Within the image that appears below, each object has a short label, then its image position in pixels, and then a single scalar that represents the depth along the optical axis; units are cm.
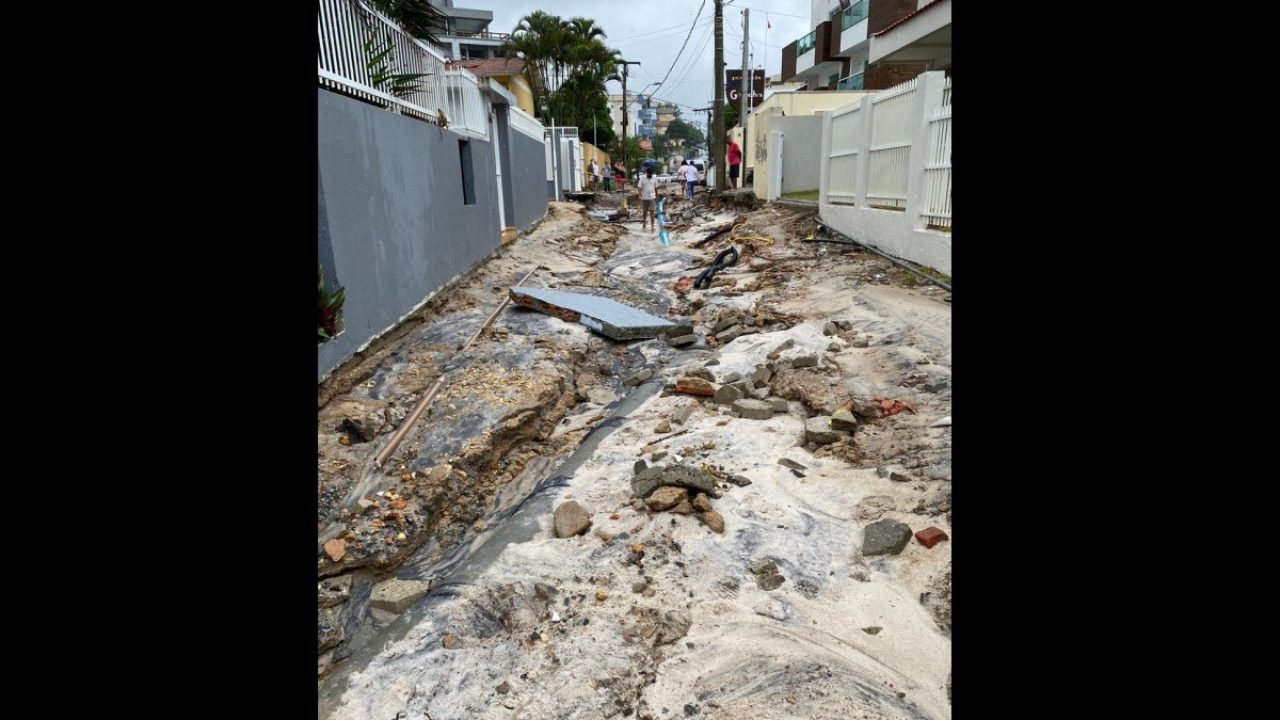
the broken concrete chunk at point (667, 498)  378
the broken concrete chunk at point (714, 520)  358
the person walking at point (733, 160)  2325
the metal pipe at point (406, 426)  492
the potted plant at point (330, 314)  554
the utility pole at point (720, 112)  2323
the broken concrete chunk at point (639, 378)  677
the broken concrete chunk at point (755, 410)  507
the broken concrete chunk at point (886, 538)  330
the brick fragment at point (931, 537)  326
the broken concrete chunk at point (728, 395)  543
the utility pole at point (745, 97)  2605
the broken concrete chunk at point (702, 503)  373
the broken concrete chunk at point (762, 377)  573
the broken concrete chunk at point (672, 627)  286
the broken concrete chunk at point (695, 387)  567
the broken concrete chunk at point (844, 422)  459
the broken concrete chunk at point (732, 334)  750
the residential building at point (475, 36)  4800
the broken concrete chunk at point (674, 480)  390
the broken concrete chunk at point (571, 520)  376
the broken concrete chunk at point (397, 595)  347
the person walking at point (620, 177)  4194
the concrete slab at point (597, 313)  807
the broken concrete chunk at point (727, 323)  800
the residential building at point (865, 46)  1485
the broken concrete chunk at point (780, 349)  614
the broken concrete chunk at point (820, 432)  452
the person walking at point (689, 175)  2523
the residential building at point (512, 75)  3331
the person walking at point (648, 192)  1774
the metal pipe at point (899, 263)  719
